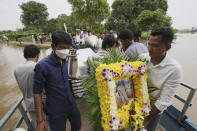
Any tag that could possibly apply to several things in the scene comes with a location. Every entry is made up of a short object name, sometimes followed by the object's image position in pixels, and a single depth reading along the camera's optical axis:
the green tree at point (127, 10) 20.16
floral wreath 1.02
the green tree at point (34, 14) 27.67
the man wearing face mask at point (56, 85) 1.29
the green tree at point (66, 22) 37.32
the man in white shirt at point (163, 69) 1.19
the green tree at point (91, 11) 10.27
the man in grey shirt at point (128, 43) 2.26
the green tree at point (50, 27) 38.34
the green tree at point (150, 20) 12.34
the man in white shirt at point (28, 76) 1.58
